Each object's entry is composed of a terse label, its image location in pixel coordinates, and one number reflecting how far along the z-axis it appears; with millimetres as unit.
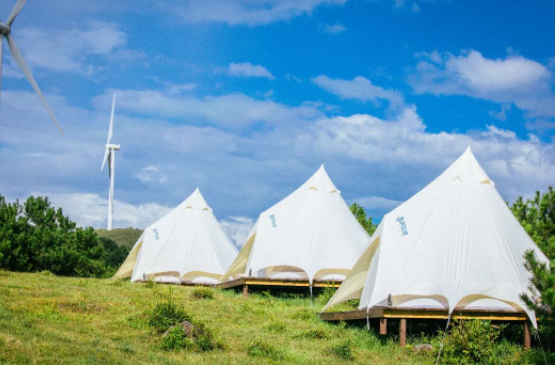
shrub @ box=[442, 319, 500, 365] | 15180
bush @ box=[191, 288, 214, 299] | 24178
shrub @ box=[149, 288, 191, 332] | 16531
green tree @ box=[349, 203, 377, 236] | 35000
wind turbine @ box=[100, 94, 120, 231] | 50406
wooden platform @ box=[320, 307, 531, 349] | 16891
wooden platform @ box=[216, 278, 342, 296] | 25625
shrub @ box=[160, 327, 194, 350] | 15258
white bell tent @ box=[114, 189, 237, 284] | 32438
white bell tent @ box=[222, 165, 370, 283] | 26391
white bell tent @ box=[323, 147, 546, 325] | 17469
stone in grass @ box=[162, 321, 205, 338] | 15836
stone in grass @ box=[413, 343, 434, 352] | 16203
